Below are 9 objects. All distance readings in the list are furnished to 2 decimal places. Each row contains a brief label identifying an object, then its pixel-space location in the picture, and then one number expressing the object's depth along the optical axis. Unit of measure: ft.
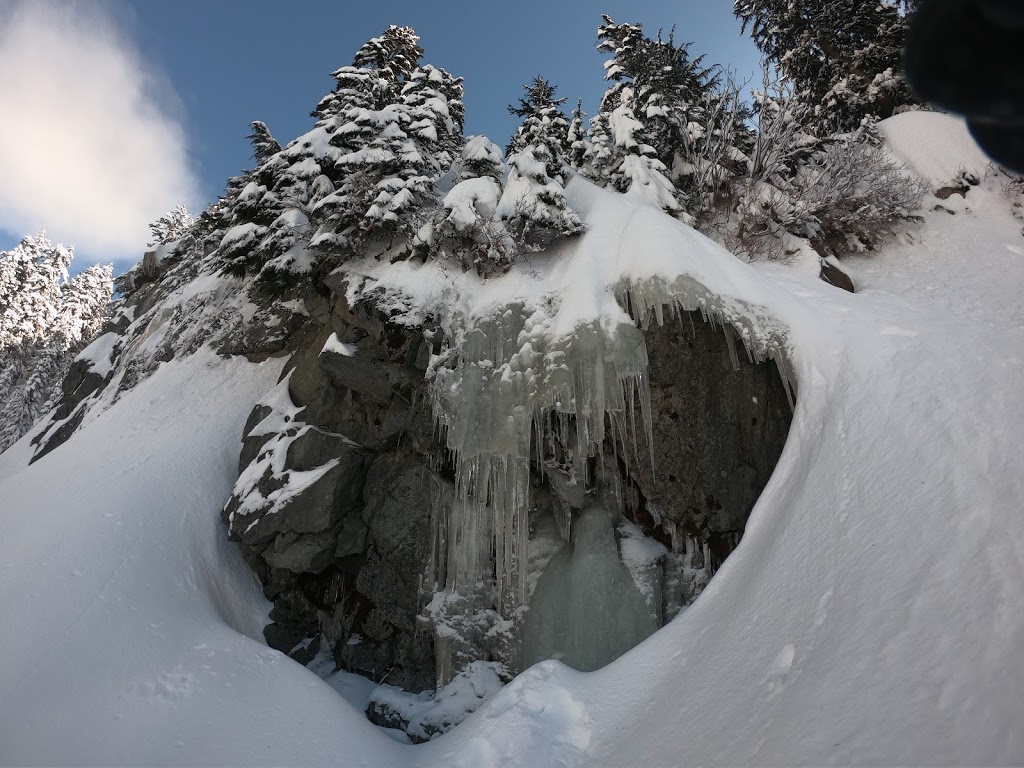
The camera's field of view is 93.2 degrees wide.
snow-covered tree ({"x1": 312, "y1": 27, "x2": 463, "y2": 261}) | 33.86
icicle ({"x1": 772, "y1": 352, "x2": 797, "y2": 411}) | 22.38
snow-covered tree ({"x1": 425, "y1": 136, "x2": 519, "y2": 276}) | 31.45
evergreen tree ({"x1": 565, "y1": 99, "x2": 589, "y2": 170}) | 50.96
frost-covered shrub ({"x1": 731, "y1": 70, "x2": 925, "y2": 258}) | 36.94
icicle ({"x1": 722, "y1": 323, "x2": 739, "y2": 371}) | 23.54
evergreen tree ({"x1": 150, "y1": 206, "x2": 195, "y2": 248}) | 71.58
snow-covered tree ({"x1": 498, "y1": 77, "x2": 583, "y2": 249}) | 32.45
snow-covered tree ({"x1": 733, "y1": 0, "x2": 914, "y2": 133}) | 51.16
